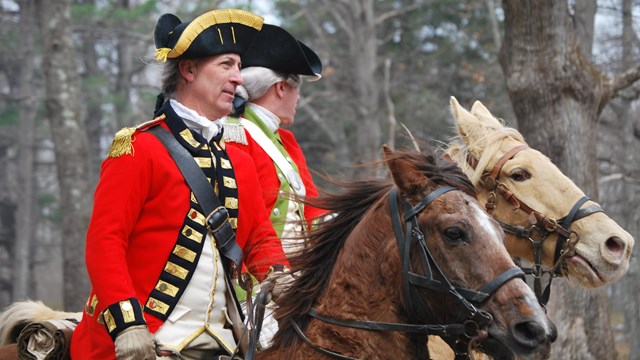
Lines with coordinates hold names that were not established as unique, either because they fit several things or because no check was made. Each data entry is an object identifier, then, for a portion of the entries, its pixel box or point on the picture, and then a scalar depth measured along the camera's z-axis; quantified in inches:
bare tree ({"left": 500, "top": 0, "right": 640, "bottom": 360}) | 656.4
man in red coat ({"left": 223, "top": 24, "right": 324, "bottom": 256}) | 433.1
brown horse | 275.7
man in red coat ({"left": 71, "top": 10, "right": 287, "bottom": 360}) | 291.4
